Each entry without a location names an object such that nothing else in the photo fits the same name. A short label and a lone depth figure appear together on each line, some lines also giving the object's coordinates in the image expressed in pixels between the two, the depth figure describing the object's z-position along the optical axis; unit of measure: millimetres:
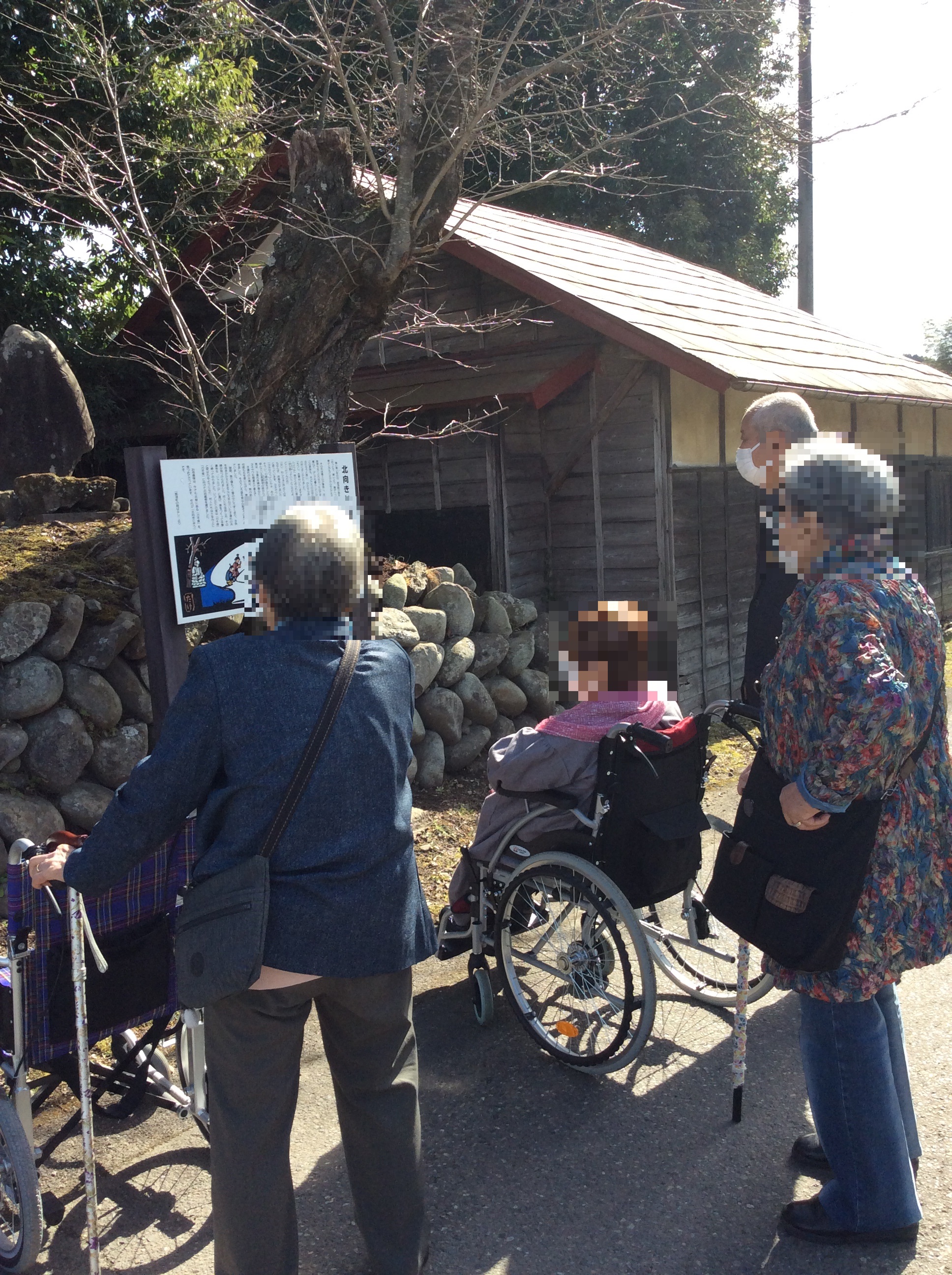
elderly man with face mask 3508
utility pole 17109
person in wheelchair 3246
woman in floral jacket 2279
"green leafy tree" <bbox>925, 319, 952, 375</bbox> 29500
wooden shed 7652
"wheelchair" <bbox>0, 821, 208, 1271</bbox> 2367
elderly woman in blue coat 1995
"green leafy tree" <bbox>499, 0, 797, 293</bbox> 16594
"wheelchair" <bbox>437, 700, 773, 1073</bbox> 3098
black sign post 3980
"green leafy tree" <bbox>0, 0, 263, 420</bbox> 8359
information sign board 4074
